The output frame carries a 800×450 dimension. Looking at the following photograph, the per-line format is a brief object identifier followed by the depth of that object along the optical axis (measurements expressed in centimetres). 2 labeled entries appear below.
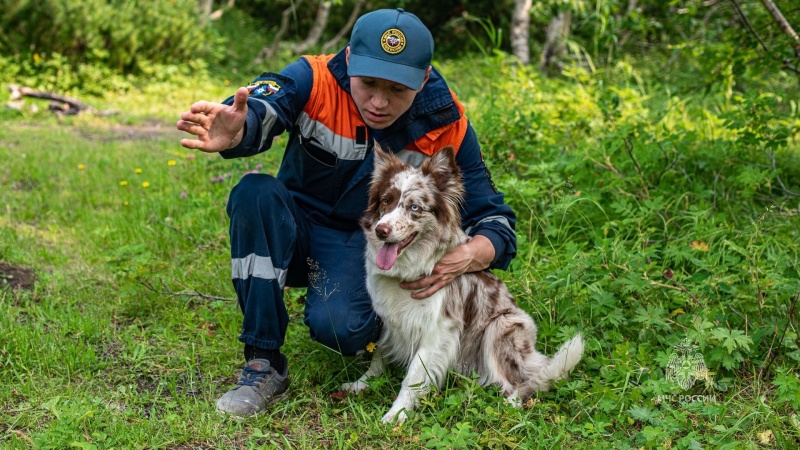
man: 293
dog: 292
